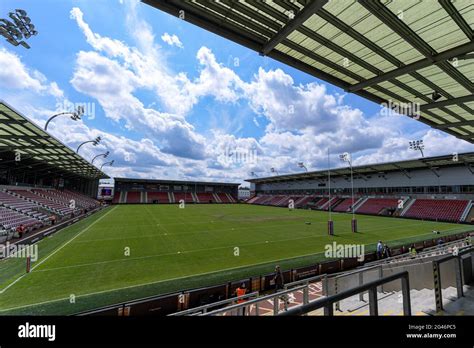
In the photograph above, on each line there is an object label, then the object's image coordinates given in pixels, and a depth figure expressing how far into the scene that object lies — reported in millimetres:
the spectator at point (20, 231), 22406
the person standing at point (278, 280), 11534
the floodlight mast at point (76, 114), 25250
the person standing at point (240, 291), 9953
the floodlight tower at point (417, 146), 51644
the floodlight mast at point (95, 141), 39294
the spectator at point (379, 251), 16016
